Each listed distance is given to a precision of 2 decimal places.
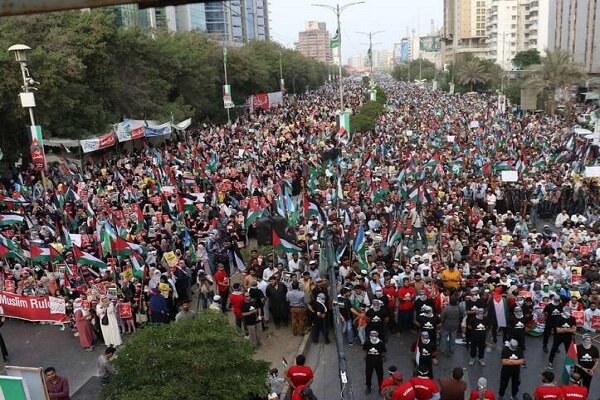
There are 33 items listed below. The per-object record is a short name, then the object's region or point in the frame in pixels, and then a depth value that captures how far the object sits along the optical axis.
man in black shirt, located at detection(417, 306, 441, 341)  9.20
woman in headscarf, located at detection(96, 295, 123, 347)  10.90
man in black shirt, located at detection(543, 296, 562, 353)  9.65
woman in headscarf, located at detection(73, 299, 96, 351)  11.13
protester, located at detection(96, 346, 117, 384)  8.62
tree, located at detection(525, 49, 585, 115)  45.69
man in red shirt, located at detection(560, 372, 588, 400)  6.86
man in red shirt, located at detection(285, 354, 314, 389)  7.97
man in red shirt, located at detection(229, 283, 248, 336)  10.70
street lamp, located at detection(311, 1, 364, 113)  31.82
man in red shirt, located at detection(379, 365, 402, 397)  7.47
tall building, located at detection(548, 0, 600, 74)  59.34
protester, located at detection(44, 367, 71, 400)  8.06
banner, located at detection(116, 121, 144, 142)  30.17
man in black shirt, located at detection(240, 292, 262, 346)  10.43
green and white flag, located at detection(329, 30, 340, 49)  32.07
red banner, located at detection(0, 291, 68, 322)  12.18
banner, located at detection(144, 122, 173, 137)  32.34
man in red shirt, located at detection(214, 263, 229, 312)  12.10
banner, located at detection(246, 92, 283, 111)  59.72
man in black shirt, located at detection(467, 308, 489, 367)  9.50
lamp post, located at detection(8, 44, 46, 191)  19.39
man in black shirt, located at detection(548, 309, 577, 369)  9.42
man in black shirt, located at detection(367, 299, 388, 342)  9.37
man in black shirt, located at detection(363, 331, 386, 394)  8.77
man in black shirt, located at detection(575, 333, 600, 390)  8.06
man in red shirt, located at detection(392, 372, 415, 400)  7.20
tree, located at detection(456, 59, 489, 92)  80.12
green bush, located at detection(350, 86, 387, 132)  39.66
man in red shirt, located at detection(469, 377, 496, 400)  6.99
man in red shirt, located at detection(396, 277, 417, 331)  10.73
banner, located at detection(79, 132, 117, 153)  26.40
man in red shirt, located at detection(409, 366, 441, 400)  7.27
